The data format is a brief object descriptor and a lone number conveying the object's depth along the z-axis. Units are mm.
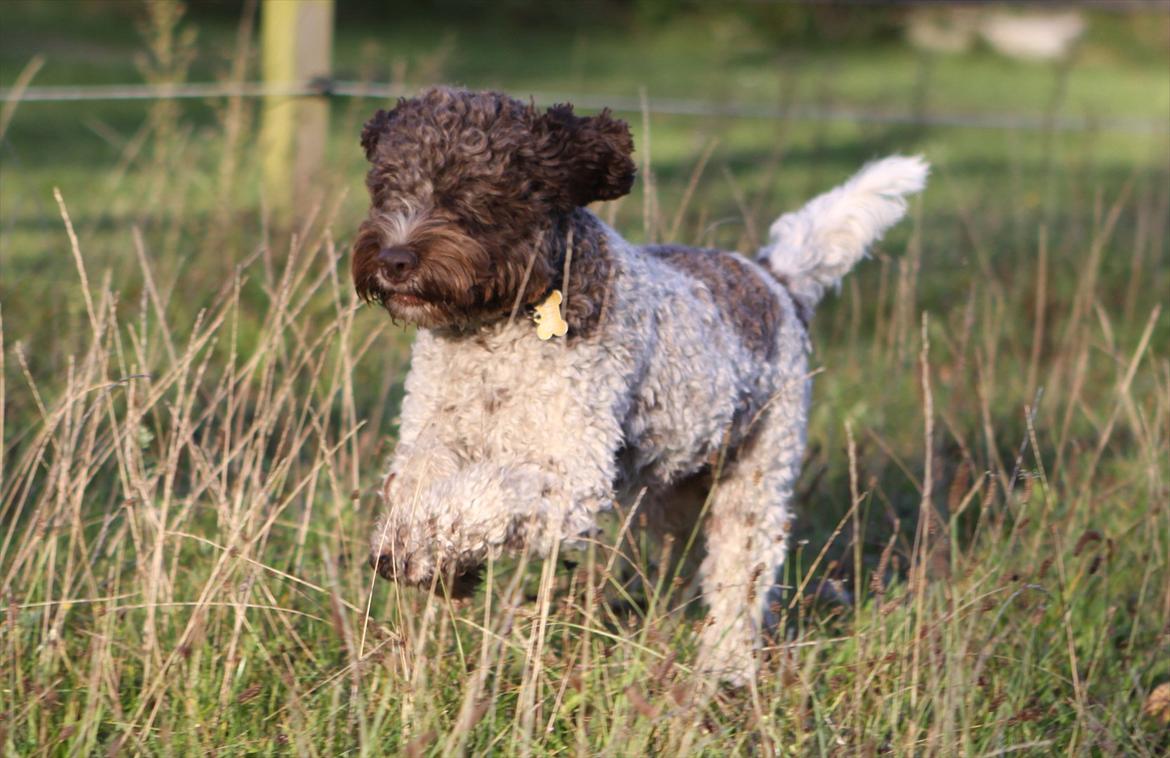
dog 7648
